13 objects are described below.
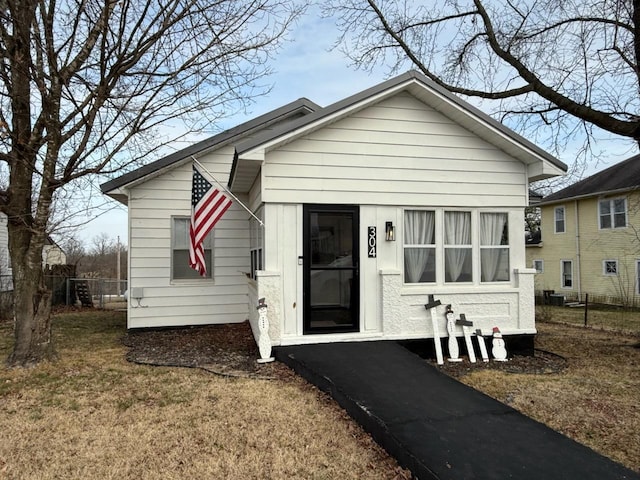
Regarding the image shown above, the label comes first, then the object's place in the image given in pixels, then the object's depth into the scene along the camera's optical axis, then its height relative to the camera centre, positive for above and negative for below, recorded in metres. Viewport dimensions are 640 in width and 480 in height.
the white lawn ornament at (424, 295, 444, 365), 6.63 -0.90
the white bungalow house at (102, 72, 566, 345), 6.44 +0.69
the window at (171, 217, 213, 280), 9.55 +0.27
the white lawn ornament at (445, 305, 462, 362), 6.71 -1.22
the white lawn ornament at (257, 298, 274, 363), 6.16 -1.06
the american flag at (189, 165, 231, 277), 6.52 +0.78
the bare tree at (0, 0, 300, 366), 5.77 +2.25
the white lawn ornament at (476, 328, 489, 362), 6.73 -1.36
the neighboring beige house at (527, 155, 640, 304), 19.38 +0.86
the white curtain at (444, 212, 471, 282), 7.00 +0.33
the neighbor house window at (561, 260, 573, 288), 22.75 -0.78
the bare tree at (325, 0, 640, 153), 8.24 +4.46
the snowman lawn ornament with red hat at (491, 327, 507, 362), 6.77 -1.36
